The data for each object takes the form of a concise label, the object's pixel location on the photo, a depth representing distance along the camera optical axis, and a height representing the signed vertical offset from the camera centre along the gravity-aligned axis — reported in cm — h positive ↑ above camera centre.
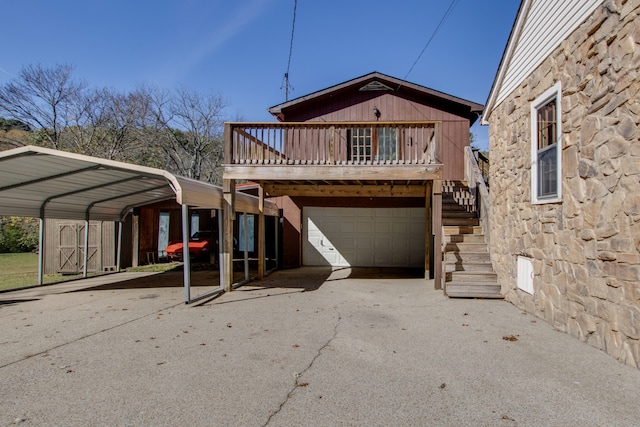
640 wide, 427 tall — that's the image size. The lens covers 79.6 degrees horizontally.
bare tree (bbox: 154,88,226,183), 2367 +510
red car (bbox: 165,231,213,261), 1466 -110
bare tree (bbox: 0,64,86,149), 1834 +595
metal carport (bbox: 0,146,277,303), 702 +69
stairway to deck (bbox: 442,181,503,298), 747 -81
